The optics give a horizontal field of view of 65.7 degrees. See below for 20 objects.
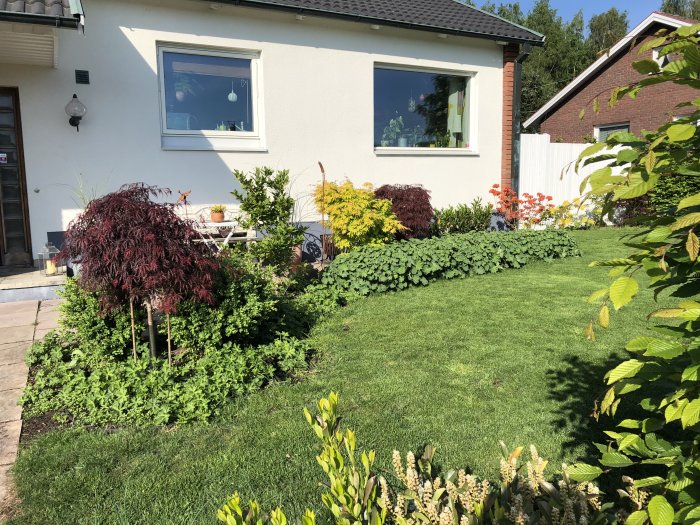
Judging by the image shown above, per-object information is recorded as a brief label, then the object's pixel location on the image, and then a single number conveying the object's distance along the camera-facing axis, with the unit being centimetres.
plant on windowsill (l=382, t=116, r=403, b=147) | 1051
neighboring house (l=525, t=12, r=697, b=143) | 1897
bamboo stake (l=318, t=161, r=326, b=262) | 816
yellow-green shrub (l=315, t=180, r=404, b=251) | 784
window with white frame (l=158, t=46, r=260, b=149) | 851
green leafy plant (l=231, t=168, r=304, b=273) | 696
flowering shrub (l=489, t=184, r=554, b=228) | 1120
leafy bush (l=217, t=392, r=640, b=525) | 162
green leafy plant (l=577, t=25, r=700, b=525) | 139
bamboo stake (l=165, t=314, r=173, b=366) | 426
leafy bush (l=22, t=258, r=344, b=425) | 376
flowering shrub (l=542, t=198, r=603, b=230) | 1223
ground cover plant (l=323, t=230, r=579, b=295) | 711
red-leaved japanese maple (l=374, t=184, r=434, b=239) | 915
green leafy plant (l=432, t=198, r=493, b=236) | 1052
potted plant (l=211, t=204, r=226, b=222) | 840
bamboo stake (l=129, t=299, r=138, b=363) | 426
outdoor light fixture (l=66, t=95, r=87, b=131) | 754
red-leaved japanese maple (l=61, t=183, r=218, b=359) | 391
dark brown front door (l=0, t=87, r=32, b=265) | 770
